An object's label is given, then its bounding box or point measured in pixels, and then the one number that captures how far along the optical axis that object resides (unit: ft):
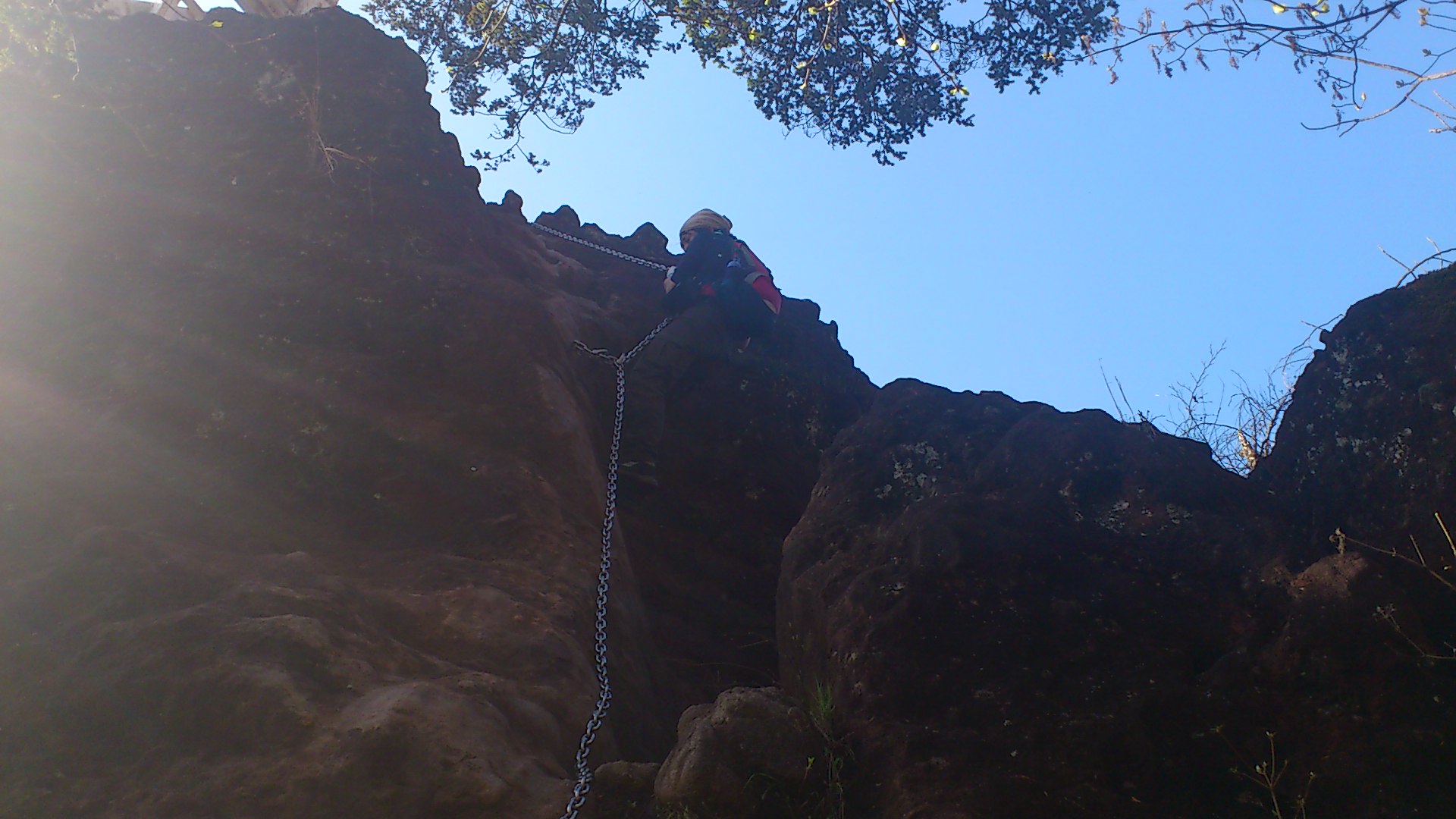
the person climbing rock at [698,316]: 23.16
